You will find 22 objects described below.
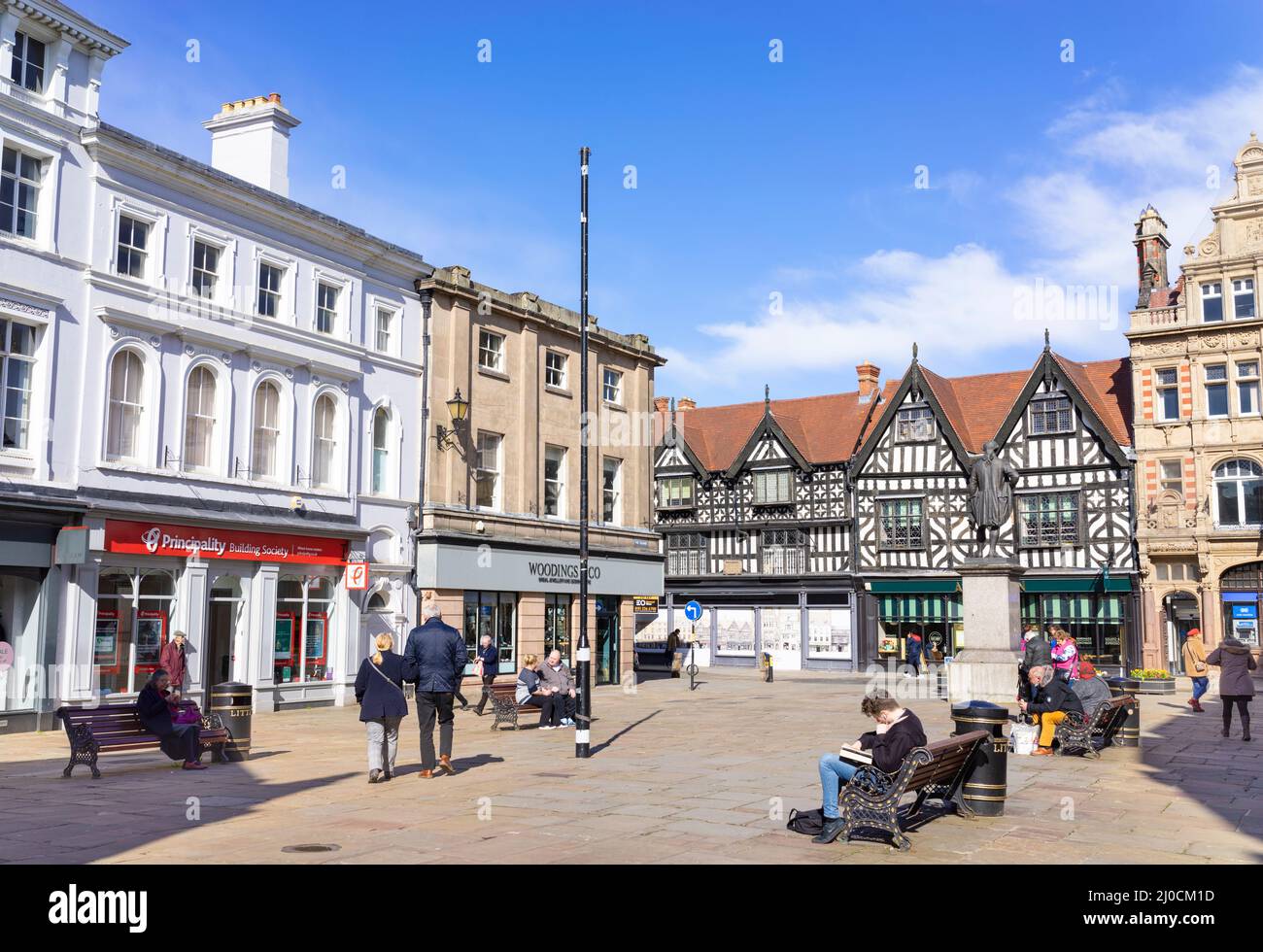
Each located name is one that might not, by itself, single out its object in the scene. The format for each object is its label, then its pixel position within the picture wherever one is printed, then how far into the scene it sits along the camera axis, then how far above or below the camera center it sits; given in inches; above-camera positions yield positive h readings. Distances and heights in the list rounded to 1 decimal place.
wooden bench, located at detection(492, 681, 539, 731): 766.5 -63.3
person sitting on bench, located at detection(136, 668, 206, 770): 541.0 -53.9
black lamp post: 601.9 +12.2
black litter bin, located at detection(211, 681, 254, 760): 583.8 -51.3
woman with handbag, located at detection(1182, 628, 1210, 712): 949.8 -43.7
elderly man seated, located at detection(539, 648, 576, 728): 796.0 -46.3
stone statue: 975.0 +104.3
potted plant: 1221.1 -73.6
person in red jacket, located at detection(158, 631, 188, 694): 765.7 -30.1
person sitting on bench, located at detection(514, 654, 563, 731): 791.1 -58.6
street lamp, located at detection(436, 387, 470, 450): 1080.8 +186.4
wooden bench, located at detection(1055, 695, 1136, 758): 608.7 -61.5
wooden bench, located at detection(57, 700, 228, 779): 518.9 -55.2
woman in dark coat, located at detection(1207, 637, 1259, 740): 721.0 -38.9
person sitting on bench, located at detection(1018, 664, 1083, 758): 618.8 -49.9
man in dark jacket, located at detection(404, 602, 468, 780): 525.7 -29.4
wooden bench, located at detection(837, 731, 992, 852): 347.9 -54.7
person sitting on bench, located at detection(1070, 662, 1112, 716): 635.5 -43.9
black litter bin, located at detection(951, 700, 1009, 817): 413.4 -58.0
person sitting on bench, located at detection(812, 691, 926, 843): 359.6 -42.9
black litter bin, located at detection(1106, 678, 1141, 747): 629.9 -65.7
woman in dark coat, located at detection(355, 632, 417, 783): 503.2 -38.6
